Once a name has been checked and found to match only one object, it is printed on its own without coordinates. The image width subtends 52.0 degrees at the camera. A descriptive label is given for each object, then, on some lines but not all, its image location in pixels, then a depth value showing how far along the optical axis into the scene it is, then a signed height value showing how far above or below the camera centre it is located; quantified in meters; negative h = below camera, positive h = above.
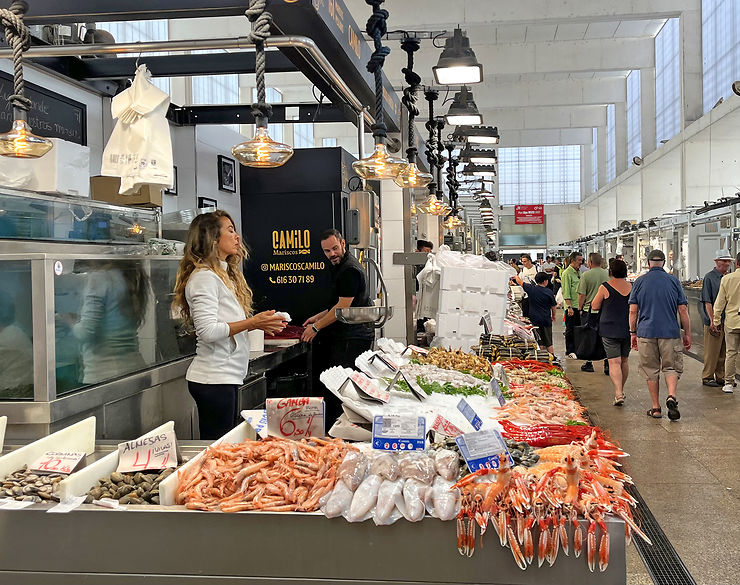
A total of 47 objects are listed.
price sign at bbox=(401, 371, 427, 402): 4.47 -0.67
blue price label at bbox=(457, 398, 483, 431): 3.30 -0.61
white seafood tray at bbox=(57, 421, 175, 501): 2.45 -0.66
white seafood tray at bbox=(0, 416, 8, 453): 3.02 -0.56
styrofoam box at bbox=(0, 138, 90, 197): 4.72 +0.70
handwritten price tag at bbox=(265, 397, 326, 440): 3.04 -0.56
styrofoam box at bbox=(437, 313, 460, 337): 8.12 -0.51
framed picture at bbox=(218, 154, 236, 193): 9.36 +1.34
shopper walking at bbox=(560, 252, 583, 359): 12.90 -0.38
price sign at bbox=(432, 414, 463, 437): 3.25 -0.66
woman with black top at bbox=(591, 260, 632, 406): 8.70 -0.55
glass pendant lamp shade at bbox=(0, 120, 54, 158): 3.44 +0.64
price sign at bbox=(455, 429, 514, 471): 2.44 -0.56
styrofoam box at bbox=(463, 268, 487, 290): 8.09 -0.02
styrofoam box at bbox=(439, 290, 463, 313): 8.09 -0.25
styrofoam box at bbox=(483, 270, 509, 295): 8.07 -0.06
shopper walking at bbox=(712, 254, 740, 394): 8.64 -0.52
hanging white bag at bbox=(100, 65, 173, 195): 4.23 +0.81
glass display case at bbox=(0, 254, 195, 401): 3.41 -0.20
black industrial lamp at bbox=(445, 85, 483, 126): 8.88 +1.92
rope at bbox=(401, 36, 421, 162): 5.89 +1.55
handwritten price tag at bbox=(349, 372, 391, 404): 3.80 -0.57
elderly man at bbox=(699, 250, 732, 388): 9.60 -0.82
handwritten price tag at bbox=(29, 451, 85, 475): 2.71 -0.65
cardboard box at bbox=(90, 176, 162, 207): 6.28 +0.77
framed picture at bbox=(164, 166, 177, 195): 8.21 +1.00
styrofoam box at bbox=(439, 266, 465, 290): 8.06 -0.01
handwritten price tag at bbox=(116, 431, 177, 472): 2.76 -0.63
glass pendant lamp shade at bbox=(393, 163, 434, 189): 5.84 +0.77
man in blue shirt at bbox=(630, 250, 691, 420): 7.71 -0.55
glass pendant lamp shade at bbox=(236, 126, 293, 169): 3.62 +0.62
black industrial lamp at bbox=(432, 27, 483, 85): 6.70 +1.86
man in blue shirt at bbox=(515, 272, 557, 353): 11.38 -0.50
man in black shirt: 6.30 -0.38
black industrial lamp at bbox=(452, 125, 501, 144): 10.32 +1.93
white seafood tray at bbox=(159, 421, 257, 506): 2.41 -0.65
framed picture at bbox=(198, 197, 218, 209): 8.81 +0.93
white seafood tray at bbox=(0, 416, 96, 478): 2.77 -0.63
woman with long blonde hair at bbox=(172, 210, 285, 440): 3.96 -0.21
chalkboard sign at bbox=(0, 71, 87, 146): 5.74 +1.42
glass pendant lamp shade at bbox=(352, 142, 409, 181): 4.61 +0.69
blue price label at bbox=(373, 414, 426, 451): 2.63 -0.55
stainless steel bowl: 5.26 -0.25
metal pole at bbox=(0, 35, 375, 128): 3.72 +1.17
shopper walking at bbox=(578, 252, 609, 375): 11.45 -0.13
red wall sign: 38.56 +3.07
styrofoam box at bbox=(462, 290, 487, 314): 8.12 -0.26
